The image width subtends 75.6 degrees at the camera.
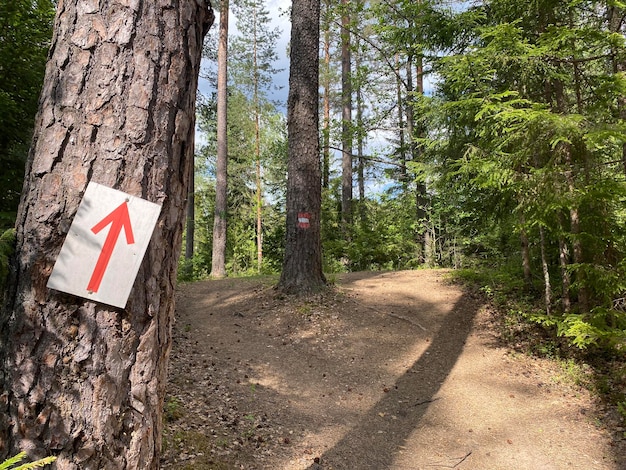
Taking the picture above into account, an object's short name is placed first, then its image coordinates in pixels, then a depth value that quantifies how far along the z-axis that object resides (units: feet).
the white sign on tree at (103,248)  4.34
